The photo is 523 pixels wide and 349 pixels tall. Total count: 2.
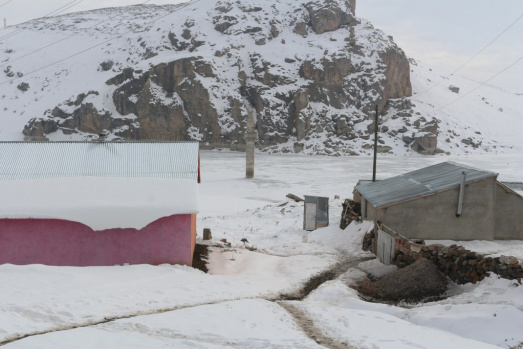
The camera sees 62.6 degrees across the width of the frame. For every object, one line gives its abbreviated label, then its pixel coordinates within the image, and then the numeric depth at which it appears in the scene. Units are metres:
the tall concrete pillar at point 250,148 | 54.09
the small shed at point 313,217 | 24.06
